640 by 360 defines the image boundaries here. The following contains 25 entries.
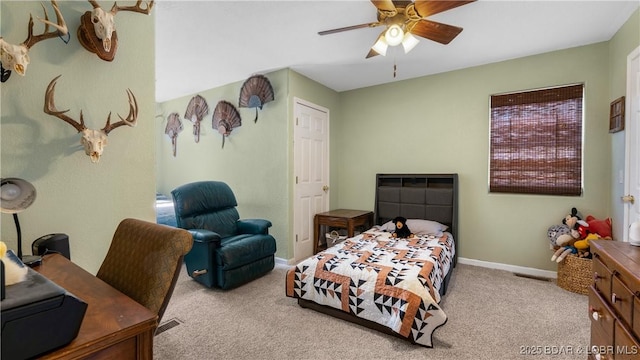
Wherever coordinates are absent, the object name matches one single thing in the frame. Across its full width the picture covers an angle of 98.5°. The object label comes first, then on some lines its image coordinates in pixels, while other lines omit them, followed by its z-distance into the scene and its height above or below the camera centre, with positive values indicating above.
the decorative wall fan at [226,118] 4.06 +0.87
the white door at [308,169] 3.75 +0.10
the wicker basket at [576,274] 2.58 -0.94
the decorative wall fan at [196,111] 4.46 +1.06
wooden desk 0.70 -0.42
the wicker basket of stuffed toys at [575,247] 2.60 -0.71
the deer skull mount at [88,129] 1.55 +0.31
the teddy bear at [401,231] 3.22 -0.65
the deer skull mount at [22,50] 1.33 +0.62
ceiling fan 1.88 +1.16
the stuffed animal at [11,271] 0.73 -0.26
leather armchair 2.76 -0.71
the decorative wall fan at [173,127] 4.91 +0.87
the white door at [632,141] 2.22 +0.29
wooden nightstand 3.66 -0.61
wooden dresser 1.02 -0.54
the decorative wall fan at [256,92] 3.67 +1.14
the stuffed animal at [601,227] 2.60 -0.50
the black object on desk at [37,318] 0.61 -0.33
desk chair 1.04 -0.36
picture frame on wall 2.46 +0.56
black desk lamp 1.22 -0.09
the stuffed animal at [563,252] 2.73 -0.76
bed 1.88 -0.81
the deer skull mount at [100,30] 1.63 +0.90
